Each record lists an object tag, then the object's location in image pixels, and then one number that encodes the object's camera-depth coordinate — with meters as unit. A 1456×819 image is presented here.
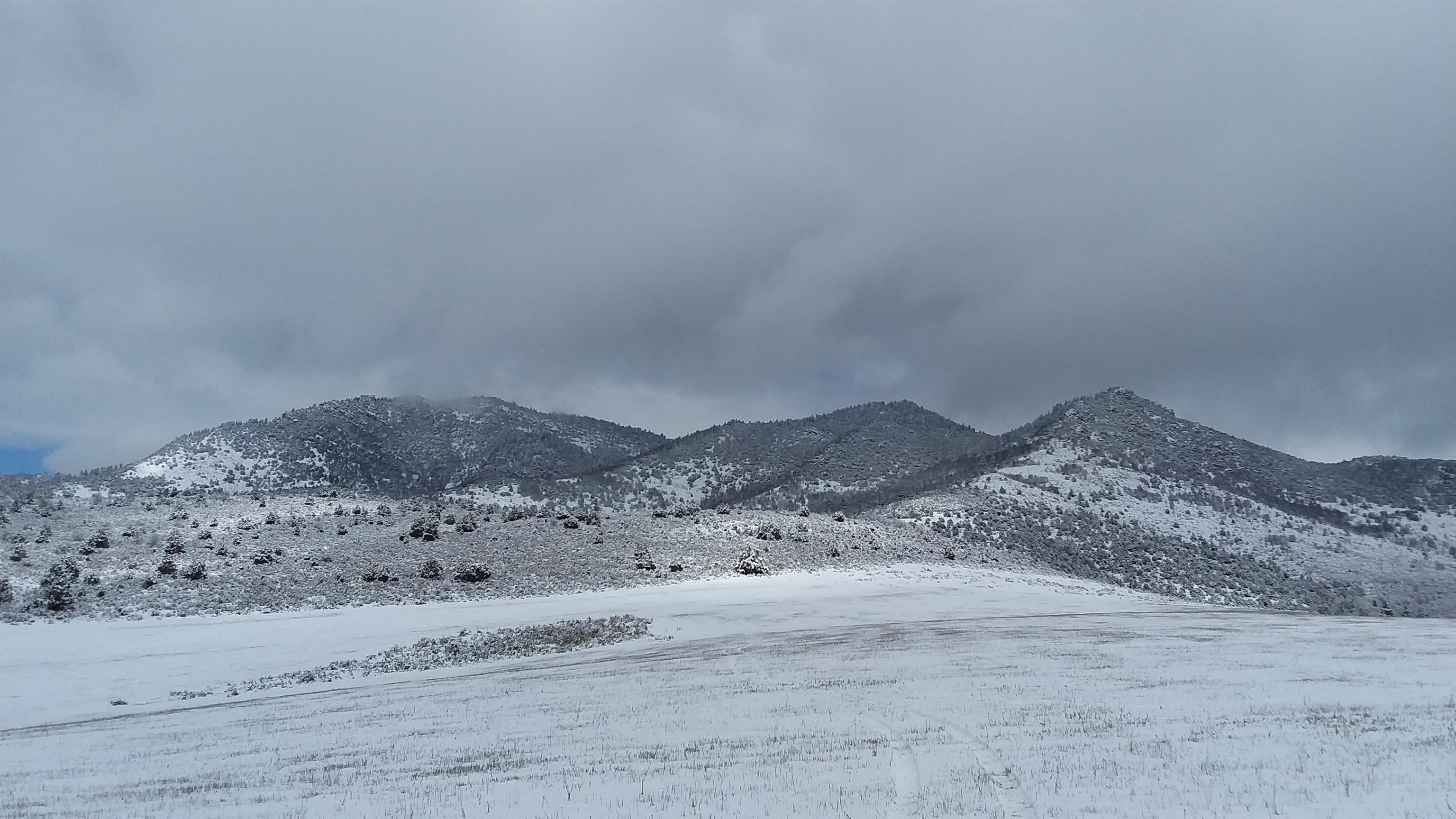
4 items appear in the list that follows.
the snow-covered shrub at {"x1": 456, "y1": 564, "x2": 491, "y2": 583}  44.97
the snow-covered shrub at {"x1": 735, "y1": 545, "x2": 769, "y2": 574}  52.09
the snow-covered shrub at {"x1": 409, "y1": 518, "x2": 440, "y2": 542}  50.75
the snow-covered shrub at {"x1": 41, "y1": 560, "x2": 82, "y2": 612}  32.97
